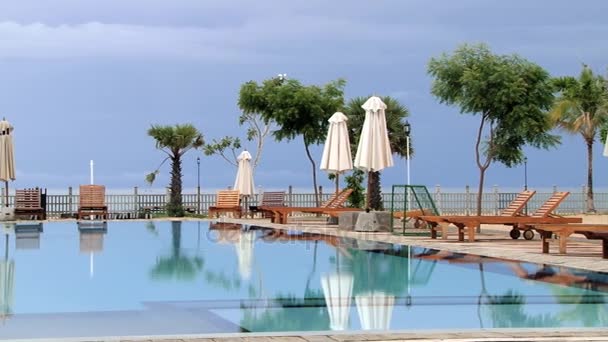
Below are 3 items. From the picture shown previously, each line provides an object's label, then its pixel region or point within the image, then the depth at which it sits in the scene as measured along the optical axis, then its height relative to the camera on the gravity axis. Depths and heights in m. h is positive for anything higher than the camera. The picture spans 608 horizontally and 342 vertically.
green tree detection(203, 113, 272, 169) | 35.84 +2.02
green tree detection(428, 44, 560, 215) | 21.83 +2.54
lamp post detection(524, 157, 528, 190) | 37.26 +0.90
